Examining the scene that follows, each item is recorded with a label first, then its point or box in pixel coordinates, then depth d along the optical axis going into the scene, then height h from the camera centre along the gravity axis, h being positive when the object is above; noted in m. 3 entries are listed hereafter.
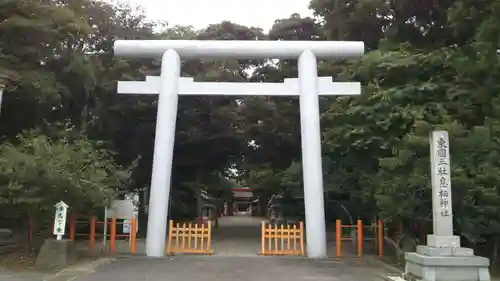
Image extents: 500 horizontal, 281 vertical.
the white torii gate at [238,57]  17.59 +4.49
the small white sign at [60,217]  14.34 +0.26
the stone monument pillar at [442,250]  10.39 -0.30
